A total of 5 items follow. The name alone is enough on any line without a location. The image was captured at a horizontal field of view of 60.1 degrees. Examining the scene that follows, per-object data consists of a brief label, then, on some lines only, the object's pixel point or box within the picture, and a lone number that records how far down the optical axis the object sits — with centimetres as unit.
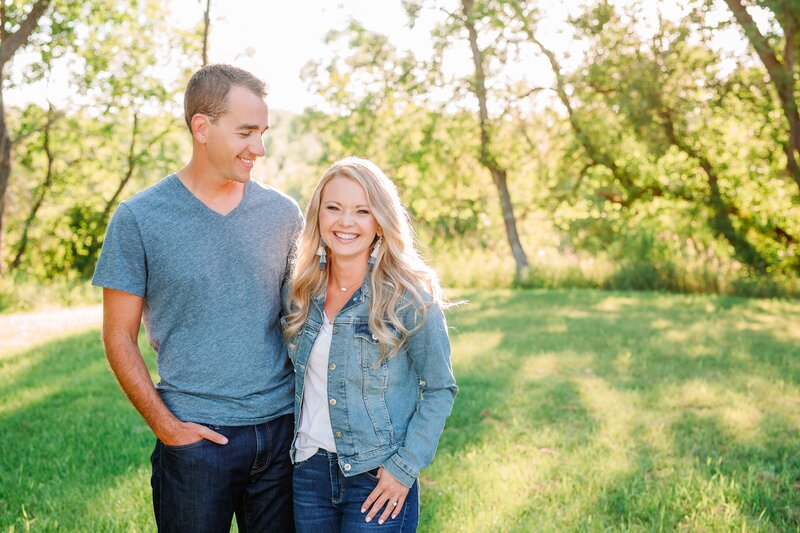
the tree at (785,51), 1003
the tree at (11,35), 1289
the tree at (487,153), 1765
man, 232
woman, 238
